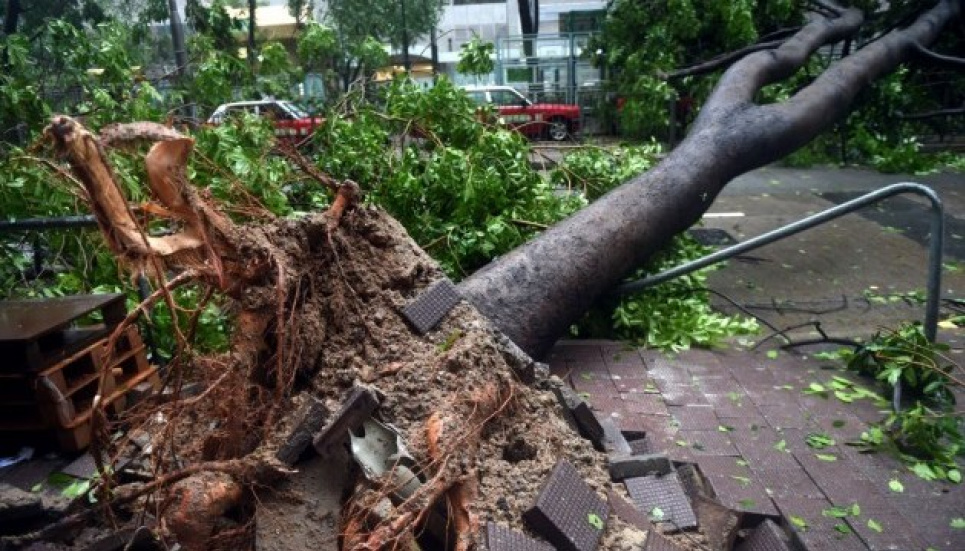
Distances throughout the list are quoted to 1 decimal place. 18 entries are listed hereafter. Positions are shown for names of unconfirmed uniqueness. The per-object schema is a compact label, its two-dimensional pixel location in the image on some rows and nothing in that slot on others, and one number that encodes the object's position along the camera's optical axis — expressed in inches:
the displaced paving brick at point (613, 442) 131.5
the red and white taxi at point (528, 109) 513.0
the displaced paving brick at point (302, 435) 102.1
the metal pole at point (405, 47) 502.3
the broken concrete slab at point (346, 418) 99.7
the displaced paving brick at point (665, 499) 114.5
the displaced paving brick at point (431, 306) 122.3
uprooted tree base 94.0
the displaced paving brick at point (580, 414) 130.1
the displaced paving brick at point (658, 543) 103.1
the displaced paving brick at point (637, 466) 122.0
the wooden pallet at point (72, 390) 144.6
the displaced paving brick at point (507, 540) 93.5
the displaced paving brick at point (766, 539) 109.7
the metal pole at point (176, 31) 384.9
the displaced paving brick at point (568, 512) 98.7
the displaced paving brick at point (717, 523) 112.8
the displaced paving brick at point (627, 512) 108.3
